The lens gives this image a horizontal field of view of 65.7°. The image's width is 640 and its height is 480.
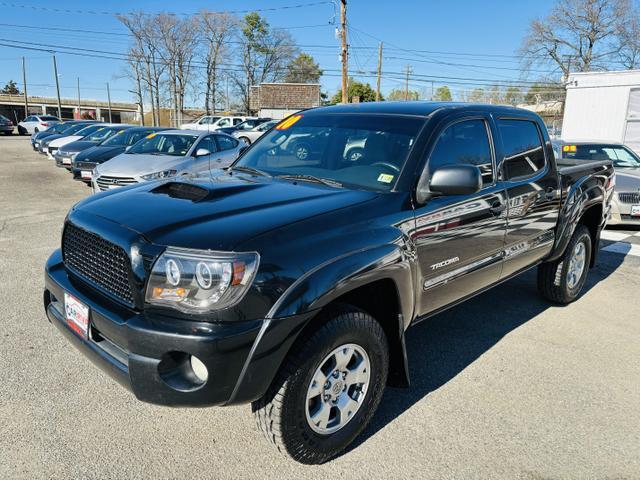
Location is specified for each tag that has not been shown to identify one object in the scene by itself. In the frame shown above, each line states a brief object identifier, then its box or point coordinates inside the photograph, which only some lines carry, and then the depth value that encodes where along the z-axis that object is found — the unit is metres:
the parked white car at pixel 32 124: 37.53
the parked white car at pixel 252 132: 24.56
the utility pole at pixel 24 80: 59.04
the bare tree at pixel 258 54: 62.56
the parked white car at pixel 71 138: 18.03
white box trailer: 16.06
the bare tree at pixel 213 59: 60.38
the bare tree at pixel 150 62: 58.98
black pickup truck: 2.15
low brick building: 47.19
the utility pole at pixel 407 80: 60.25
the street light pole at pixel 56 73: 51.84
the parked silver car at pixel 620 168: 8.59
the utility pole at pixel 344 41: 24.98
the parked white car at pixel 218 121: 33.12
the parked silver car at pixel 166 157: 8.98
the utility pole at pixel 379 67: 44.11
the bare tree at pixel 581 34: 45.00
